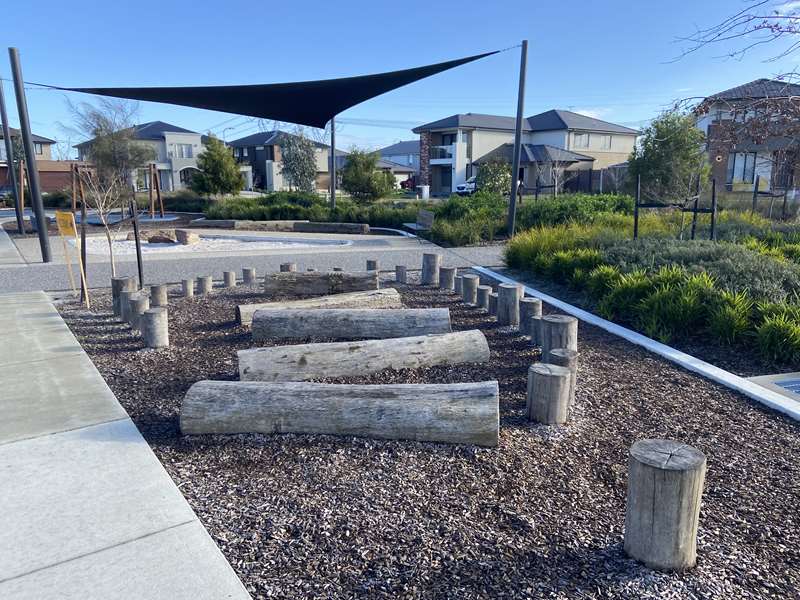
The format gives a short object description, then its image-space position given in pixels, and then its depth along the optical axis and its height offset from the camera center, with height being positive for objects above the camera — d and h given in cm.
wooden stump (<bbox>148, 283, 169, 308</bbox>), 689 -124
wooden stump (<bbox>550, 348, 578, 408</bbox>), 426 -126
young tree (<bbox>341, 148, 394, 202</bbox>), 2391 +39
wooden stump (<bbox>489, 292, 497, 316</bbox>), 680 -137
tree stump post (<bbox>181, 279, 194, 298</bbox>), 785 -131
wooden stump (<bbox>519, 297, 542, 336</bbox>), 588 -126
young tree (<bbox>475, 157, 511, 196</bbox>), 2541 +40
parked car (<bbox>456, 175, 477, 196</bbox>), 4016 -7
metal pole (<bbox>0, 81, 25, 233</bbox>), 1421 +70
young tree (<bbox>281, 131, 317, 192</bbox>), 3725 +192
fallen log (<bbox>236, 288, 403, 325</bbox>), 622 -127
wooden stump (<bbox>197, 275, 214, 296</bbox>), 804 -130
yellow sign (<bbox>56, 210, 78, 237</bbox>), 730 -39
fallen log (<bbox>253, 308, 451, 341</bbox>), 559 -130
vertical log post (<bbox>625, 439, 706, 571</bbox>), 241 -134
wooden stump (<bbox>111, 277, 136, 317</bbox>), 686 -112
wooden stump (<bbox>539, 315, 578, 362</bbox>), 498 -126
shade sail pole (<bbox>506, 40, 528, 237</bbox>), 1255 +97
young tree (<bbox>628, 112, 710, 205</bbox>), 2128 +98
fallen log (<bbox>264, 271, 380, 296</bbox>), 745 -120
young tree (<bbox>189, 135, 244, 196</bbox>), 2748 +87
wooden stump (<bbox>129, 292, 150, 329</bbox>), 613 -123
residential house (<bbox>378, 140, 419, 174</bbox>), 7306 +429
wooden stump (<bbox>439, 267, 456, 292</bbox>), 830 -129
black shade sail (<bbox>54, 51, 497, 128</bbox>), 678 +114
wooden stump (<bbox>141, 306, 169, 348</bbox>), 549 -128
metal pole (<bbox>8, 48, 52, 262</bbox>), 1003 +65
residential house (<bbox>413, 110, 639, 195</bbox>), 4366 +344
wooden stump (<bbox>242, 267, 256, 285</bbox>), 876 -128
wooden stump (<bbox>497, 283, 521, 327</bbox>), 632 -128
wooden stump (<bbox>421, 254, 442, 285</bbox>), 867 -120
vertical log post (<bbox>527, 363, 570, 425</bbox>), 381 -137
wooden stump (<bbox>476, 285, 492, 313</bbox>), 704 -133
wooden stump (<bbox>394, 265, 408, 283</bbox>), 893 -134
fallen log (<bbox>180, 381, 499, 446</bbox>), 352 -136
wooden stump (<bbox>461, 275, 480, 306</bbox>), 741 -130
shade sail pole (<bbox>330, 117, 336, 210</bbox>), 2254 +92
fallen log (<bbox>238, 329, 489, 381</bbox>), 446 -134
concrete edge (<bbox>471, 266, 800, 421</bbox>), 419 -157
